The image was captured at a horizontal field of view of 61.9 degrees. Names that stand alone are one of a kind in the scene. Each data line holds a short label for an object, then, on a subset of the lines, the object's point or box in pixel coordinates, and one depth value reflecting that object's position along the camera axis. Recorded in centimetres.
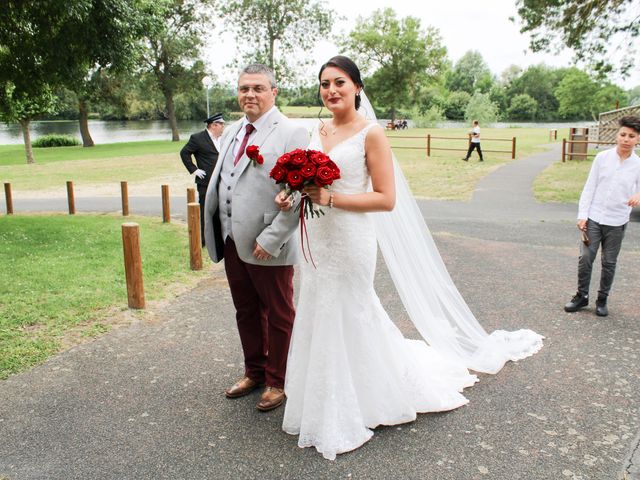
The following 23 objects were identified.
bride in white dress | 339
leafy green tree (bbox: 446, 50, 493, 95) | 12081
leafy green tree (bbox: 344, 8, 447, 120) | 7200
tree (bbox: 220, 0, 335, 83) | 4897
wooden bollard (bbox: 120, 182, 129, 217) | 1291
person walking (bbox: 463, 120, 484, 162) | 2397
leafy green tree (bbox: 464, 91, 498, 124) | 7850
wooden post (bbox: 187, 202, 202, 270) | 768
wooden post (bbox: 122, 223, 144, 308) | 607
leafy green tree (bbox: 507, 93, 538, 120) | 10194
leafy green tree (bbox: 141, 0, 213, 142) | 4459
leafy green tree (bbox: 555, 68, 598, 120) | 9319
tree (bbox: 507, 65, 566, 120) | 10850
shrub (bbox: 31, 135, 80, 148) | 4591
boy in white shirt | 546
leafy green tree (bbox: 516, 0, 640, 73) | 1543
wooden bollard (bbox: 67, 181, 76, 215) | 1348
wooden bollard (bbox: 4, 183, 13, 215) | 1375
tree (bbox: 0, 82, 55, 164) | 1066
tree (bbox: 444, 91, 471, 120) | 9800
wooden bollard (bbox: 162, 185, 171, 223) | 1152
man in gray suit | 359
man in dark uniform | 864
